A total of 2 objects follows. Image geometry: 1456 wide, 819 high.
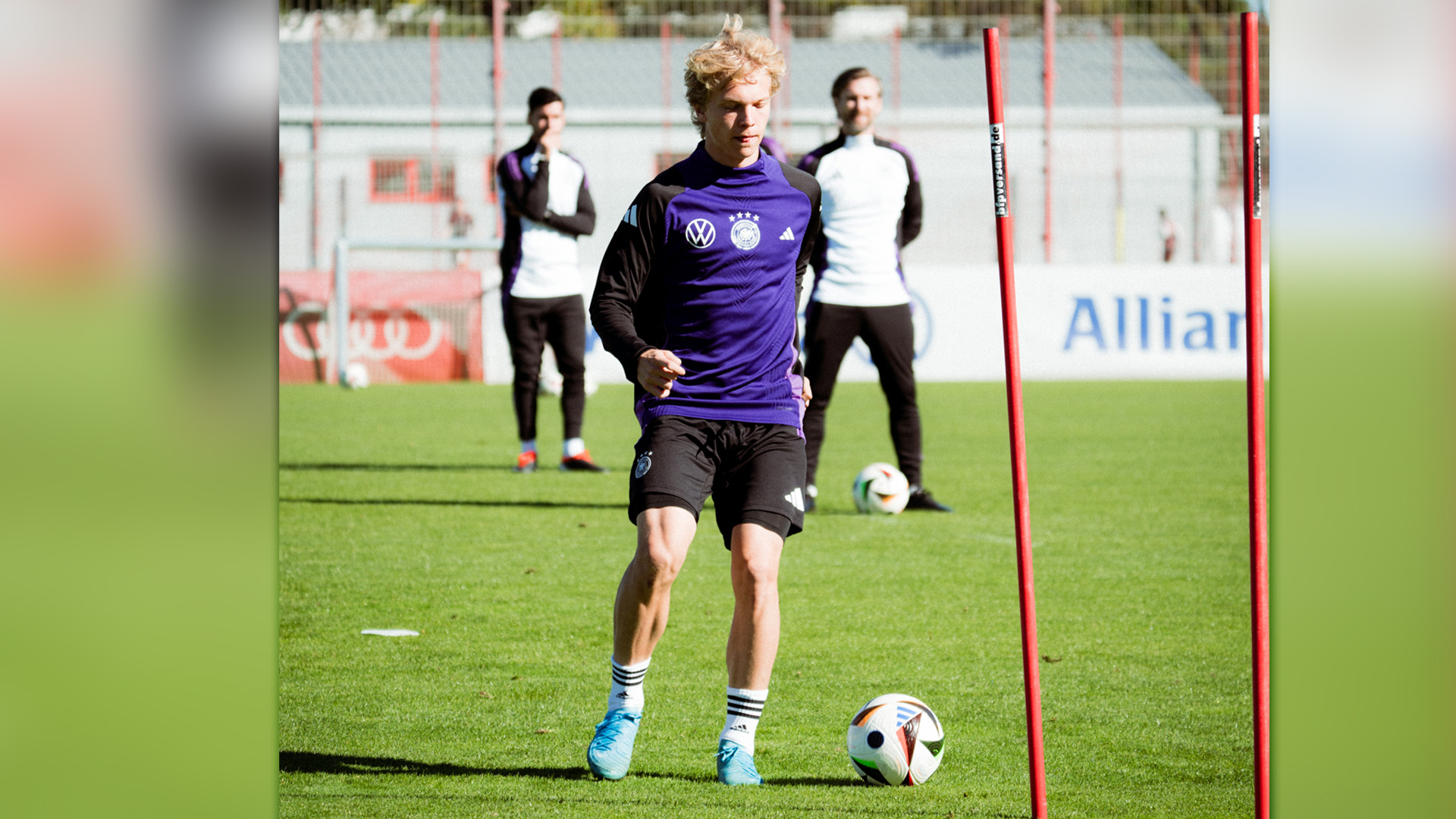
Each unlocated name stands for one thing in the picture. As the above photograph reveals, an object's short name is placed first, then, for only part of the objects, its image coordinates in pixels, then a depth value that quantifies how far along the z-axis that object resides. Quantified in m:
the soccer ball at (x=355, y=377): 35.09
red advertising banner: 36.09
